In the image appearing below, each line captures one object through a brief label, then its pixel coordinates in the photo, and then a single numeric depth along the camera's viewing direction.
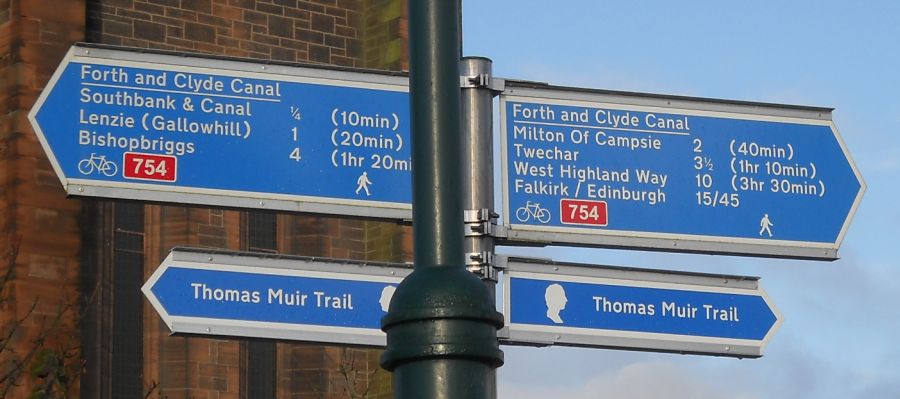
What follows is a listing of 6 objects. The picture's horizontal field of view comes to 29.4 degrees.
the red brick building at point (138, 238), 16.05
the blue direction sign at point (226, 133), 6.03
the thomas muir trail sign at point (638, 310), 6.18
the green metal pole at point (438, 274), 4.14
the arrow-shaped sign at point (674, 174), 6.29
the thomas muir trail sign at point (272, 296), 6.11
